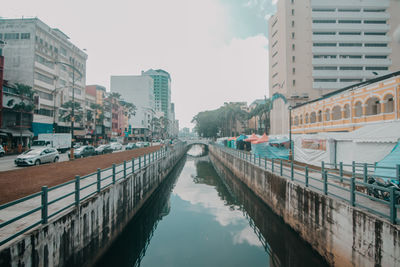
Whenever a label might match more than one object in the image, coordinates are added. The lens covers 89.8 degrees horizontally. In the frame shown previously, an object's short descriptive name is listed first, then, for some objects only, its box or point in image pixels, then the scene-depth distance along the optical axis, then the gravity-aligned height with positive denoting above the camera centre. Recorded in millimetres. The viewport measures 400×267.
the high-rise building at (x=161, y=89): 187375 +42828
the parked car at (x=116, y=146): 42828 -2537
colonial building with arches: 20422 +3722
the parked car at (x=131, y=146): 46312 -2798
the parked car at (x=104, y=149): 32262 -2544
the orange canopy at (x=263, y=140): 24980 -687
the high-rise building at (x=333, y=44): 51781 +23709
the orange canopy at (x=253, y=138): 29572 -519
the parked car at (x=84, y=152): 26373 -2431
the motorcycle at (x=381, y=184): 7168 -1896
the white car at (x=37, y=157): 18000 -2169
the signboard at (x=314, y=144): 17500 -861
